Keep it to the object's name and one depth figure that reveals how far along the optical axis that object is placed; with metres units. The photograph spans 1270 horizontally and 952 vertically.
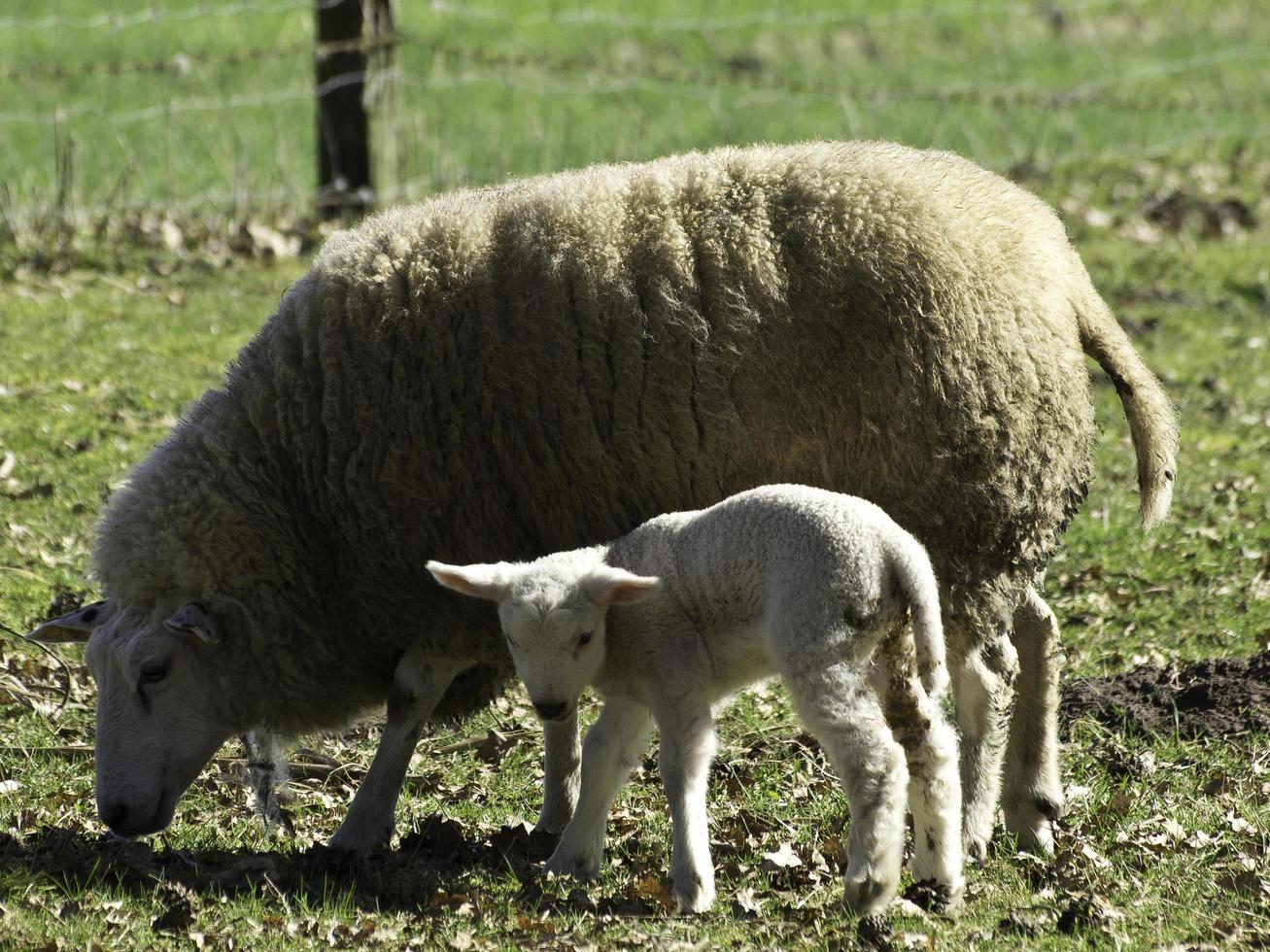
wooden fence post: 19.91
